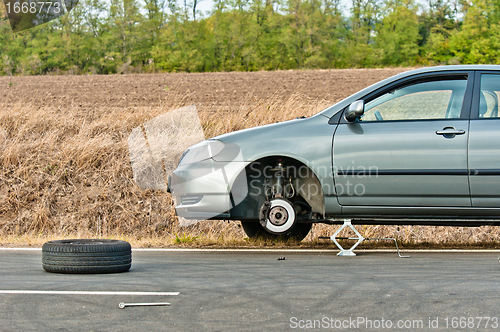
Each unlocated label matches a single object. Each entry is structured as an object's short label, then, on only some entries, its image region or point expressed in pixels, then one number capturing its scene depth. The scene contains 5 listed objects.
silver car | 11.02
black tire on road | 9.87
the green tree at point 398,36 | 135.08
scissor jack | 12.08
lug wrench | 7.20
